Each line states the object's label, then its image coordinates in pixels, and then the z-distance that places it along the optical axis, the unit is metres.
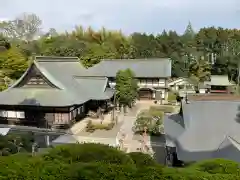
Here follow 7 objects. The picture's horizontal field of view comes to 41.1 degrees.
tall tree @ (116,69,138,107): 29.03
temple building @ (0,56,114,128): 22.58
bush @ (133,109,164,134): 21.09
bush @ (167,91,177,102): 36.25
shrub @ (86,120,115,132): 22.75
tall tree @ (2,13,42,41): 71.23
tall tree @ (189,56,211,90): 42.44
